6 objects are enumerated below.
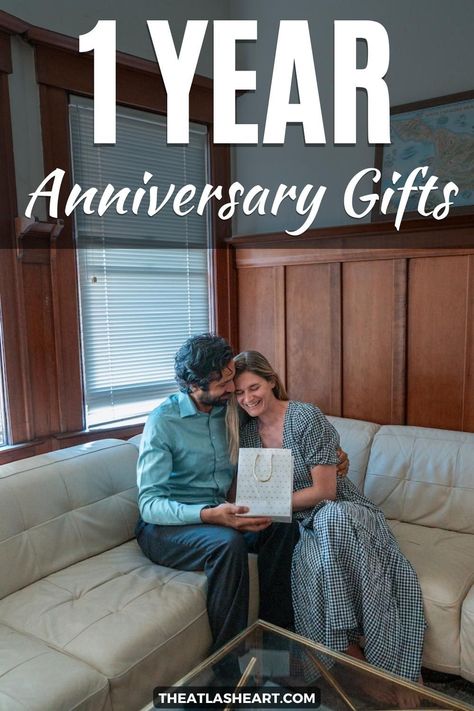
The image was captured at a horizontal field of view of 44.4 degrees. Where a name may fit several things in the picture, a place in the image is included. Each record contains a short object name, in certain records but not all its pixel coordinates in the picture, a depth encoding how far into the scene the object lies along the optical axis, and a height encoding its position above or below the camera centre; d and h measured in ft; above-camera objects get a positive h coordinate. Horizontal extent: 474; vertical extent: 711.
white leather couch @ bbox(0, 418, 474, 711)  4.94 -2.92
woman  5.69 -2.60
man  5.99 -2.28
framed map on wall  8.16 +2.19
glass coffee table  4.61 -3.15
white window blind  8.88 +0.57
